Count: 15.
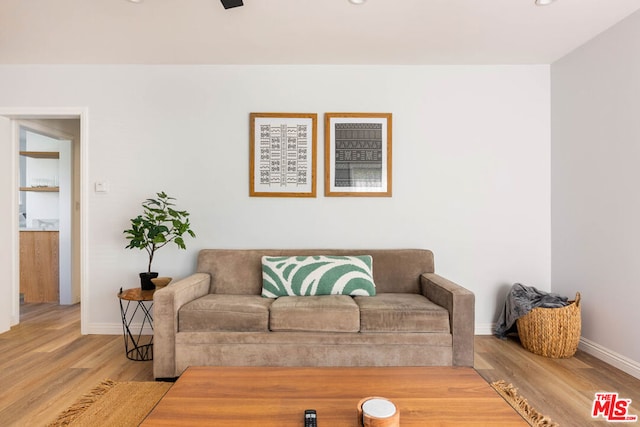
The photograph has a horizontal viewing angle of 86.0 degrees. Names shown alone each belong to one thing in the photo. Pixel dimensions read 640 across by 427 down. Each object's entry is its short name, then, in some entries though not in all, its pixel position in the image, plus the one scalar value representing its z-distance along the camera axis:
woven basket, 2.58
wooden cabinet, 4.30
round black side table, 2.60
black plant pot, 2.77
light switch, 3.14
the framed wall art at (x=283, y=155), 3.14
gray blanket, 2.73
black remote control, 1.10
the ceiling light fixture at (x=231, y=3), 2.00
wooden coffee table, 1.16
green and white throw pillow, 2.64
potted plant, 2.70
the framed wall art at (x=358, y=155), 3.15
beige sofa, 2.19
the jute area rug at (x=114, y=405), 1.78
